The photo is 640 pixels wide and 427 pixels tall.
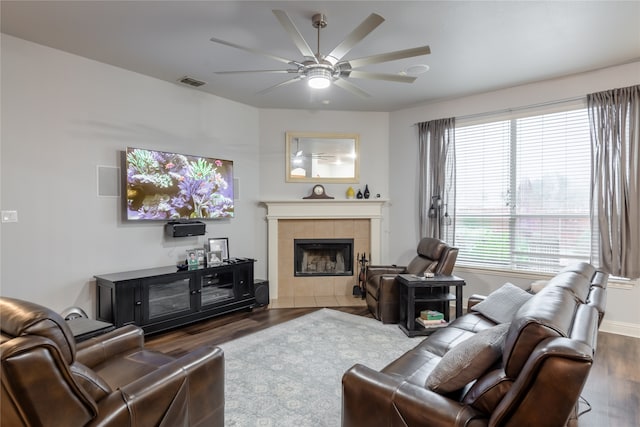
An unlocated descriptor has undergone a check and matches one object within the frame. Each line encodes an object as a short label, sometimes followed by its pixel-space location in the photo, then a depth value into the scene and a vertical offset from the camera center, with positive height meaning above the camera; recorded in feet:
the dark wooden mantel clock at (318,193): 17.49 +0.76
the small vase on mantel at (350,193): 17.65 +0.76
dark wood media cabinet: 11.03 -3.17
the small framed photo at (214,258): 14.19 -2.11
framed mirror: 17.66 +2.67
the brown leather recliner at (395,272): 12.94 -2.79
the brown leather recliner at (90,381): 3.51 -2.42
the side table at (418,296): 11.73 -3.26
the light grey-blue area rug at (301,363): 7.21 -4.36
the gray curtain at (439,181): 16.05 +1.25
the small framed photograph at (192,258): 13.41 -2.00
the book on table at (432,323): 11.84 -4.08
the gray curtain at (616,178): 11.65 +0.99
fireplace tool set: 16.93 -3.61
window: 13.07 +0.62
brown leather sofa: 3.44 -2.06
